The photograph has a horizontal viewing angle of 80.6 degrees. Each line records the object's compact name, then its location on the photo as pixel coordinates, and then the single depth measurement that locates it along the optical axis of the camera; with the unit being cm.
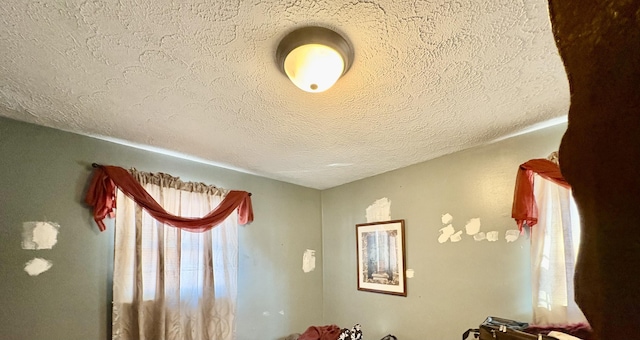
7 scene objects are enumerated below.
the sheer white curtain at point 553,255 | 222
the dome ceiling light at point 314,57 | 142
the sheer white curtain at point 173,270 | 255
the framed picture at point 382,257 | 331
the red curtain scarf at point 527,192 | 235
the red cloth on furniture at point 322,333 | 324
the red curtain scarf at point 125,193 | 249
